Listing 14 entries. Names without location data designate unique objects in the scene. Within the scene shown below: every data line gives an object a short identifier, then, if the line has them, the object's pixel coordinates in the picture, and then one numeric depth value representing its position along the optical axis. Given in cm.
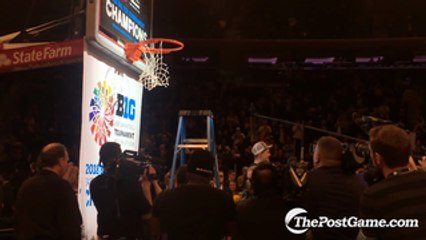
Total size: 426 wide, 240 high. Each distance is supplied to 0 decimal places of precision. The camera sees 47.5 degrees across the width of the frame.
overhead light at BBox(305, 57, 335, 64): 1316
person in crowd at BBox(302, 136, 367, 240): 343
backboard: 455
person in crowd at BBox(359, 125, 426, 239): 231
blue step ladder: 622
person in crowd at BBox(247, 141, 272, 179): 545
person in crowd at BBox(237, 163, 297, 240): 313
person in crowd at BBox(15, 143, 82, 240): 313
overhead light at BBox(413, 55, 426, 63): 1283
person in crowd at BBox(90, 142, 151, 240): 370
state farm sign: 454
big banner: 448
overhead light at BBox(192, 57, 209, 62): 1345
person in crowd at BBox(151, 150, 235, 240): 313
